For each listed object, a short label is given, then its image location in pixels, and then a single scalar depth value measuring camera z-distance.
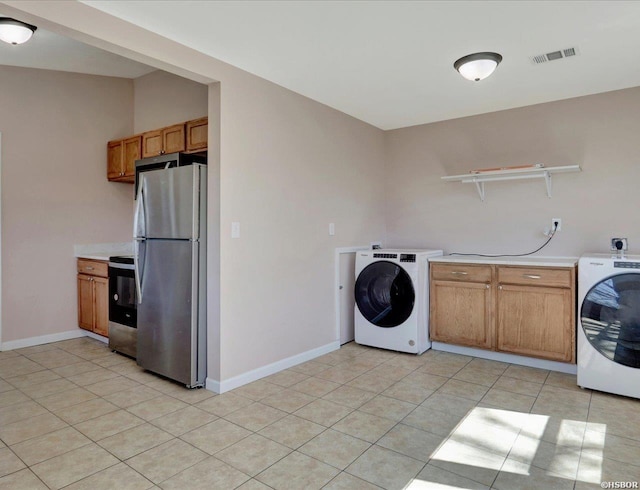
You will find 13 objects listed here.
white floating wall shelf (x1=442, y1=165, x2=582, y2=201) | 3.53
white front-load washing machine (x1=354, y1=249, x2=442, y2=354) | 3.73
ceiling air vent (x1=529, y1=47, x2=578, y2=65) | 2.68
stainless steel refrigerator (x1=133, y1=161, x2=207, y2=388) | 2.91
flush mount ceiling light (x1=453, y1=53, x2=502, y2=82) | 2.73
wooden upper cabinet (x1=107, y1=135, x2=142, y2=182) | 4.14
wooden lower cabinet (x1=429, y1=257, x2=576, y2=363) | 3.19
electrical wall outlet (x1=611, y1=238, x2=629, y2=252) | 3.15
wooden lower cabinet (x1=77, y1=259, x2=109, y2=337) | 4.02
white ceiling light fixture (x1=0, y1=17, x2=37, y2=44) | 2.76
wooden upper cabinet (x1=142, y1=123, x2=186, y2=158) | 3.50
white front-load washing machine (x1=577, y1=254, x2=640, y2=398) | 2.73
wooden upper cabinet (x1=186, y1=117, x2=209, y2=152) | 3.28
